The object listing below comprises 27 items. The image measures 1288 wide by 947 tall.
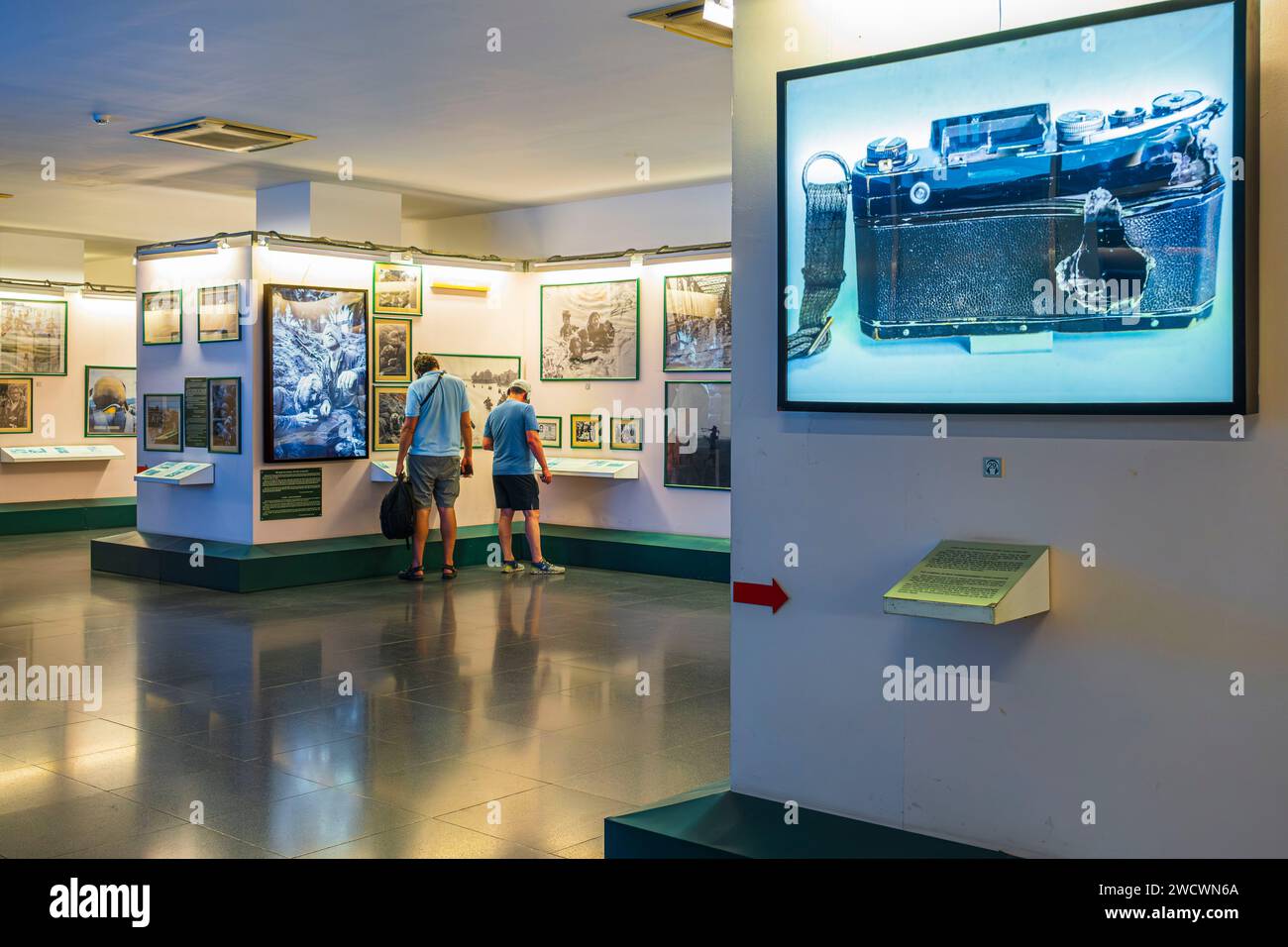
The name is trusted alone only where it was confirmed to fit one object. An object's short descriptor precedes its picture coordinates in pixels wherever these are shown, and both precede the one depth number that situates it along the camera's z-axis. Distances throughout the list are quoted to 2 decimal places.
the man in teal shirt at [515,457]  12.45
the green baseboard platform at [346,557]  11.61
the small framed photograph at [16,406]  16.72
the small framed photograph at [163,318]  12.77
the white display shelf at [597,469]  13.32
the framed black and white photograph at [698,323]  12.58
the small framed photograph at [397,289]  12.97
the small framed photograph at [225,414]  12.05
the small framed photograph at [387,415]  13.04
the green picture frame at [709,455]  12.58
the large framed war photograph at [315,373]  12.03
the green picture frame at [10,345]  16.62
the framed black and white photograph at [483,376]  13.82
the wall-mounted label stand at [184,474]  12.30
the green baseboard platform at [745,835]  4.05
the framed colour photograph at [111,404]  17.66
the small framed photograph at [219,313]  12.04
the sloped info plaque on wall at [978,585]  3.62
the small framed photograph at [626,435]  13.42
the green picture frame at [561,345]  13.83
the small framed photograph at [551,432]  14.18
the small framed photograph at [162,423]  12.78
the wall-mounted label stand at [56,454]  16.52
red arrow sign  4.50
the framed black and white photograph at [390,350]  13.00
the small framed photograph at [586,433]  13.83
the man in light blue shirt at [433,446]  12.16
